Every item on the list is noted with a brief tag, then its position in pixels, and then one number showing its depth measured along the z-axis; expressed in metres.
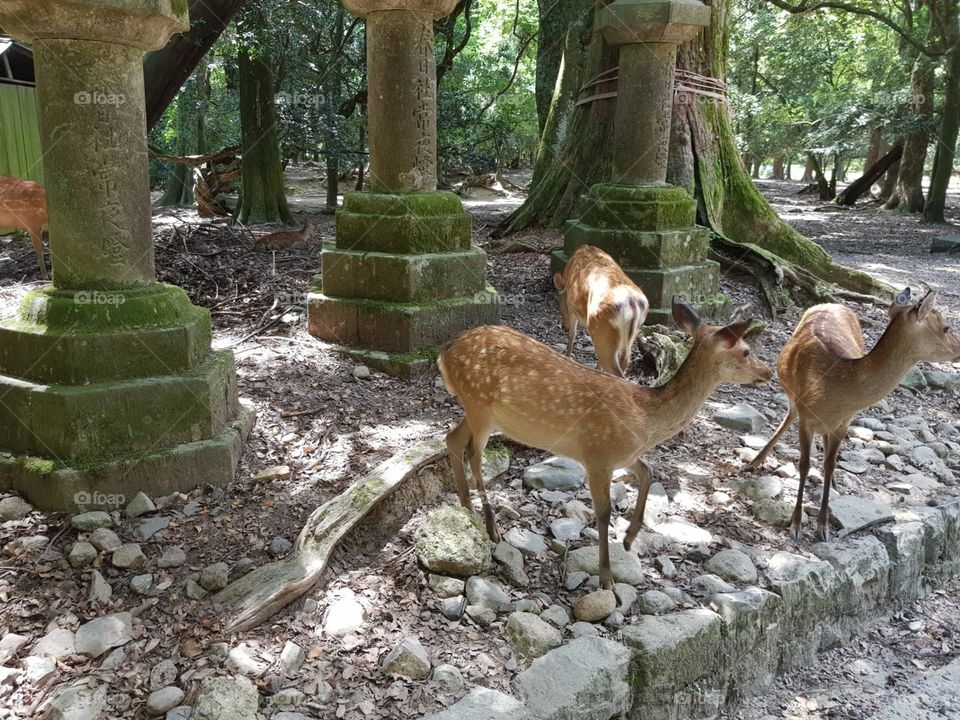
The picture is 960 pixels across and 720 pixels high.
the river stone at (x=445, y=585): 3.15
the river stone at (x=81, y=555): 3.20
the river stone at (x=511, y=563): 3.29
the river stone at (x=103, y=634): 2.79
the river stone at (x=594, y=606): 3.12
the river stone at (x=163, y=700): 2.53
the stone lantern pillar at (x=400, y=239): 5.25
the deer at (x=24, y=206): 7.52
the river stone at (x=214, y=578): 3.12
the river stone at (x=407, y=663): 2.72
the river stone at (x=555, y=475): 4.10
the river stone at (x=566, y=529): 3.66
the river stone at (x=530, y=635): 2.88
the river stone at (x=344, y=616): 2.93
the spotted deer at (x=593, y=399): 3.24
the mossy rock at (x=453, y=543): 3.23
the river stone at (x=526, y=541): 3.54
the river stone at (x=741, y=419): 4.98
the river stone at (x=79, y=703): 2.48
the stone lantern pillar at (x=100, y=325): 3.51
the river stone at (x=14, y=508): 3.46
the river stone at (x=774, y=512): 3.93
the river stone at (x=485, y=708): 2.55
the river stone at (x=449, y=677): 2.69
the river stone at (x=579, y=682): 2.67
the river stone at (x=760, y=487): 4.17
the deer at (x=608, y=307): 4.82
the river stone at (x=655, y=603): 3.21
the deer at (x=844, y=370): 3.67
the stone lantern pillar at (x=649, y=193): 6.37
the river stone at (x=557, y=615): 3.07
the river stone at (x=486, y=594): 3.12
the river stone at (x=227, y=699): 2.47
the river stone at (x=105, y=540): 3.29
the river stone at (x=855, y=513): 3.91
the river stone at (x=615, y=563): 3.38
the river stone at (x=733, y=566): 3.45
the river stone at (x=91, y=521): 3.39
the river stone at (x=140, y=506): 3.53
